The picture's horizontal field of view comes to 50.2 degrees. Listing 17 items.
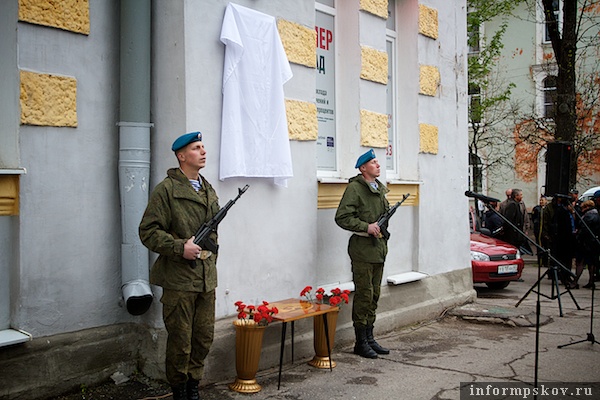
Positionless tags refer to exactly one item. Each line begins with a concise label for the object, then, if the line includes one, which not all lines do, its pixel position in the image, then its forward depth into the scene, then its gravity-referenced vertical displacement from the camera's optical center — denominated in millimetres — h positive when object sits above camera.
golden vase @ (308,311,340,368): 6487 -1472
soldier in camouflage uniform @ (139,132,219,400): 4742 -534
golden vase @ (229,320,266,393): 5656 -1423
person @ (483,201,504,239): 15030 -736
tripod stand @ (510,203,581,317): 7113 -893
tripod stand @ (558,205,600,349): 7549 -1735
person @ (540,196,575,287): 13086 -846
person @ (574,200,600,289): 12461 -948
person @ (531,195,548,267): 15909 -654
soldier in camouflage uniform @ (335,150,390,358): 6820 -547
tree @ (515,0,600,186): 16109 +2862
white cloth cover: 5887 +919
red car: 12055 -1322
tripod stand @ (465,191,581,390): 6153 -52
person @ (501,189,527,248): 15203 -539
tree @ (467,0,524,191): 21562 +3737
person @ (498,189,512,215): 16156 -263
